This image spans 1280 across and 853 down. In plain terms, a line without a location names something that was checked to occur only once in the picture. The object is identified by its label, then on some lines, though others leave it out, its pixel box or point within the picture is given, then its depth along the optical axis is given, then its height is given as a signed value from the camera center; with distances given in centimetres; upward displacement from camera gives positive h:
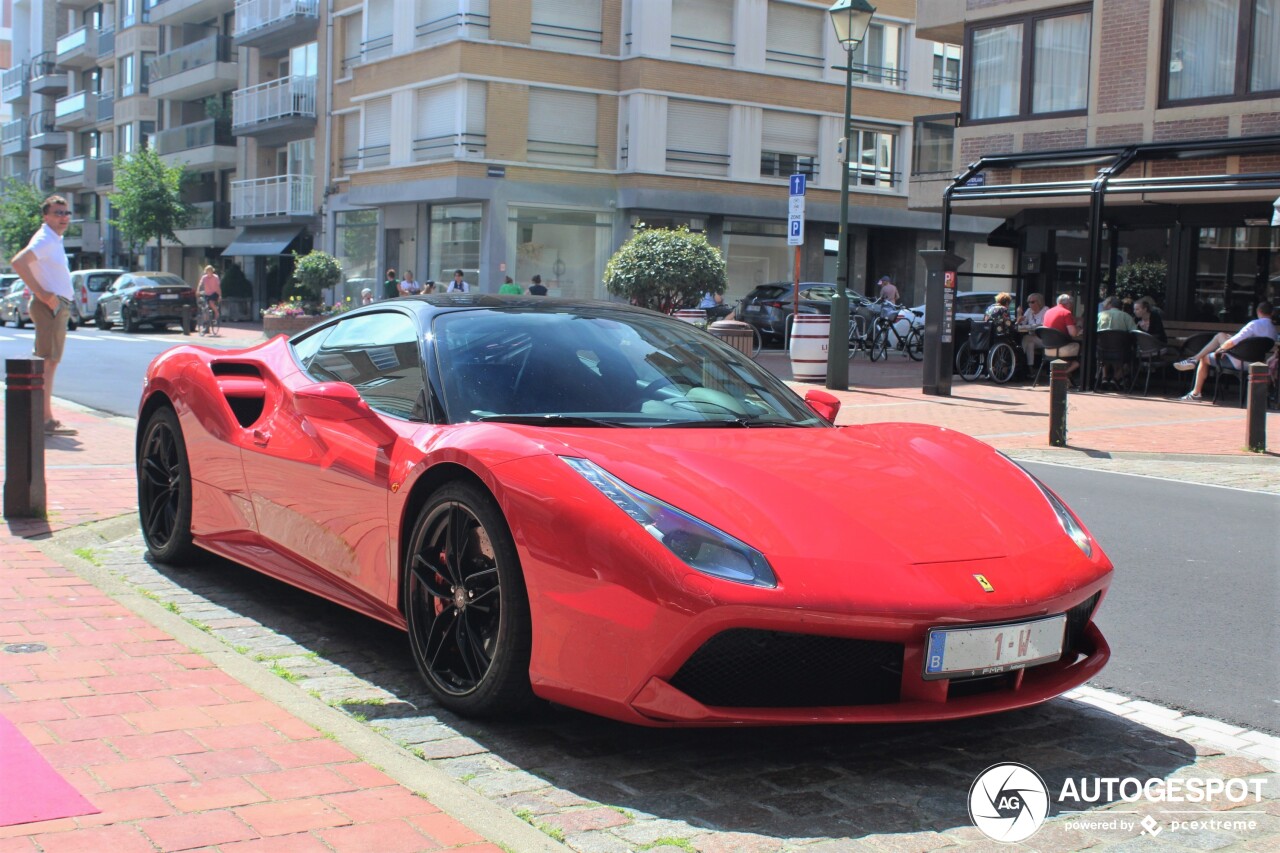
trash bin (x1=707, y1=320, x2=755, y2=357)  2116 -25
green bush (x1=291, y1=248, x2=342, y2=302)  3764 +87
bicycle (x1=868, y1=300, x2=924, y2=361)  2753 -31
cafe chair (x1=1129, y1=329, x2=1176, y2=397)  1906 -34
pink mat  312 -121
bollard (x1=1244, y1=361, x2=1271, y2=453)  1223 -79
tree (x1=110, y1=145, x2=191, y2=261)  5066 +380
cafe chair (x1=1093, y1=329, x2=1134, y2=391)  1912 -30
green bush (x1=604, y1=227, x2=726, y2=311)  2414 +78
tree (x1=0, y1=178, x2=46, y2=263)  6838 +400
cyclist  3438 +18
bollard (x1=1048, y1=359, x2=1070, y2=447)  1246 -74
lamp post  1884 +78
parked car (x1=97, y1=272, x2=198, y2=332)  3453 -10
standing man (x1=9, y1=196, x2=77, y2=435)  1055 +9
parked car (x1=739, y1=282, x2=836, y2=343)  2912 +27
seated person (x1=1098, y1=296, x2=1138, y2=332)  1925 +13
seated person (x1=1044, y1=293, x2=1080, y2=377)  2013 +2
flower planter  2856 -47
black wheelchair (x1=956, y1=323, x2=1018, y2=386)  2109 -53
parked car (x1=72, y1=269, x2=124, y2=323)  3741 +21
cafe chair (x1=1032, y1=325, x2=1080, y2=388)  1994 -20
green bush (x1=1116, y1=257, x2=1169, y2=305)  2362 +88
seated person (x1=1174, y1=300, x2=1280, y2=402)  1747 -18
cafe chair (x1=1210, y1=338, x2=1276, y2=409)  1741 -35
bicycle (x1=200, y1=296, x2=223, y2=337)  3425 -44
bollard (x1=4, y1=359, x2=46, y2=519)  695 -78
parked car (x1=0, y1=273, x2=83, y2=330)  3725 -40
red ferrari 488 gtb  341 -61
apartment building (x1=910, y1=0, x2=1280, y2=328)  2012 +312
